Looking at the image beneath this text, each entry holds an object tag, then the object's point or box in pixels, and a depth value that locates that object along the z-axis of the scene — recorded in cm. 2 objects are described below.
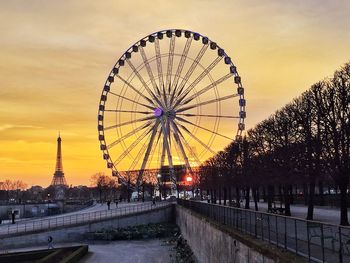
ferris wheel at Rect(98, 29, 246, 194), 7550
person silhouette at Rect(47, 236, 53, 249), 5962
